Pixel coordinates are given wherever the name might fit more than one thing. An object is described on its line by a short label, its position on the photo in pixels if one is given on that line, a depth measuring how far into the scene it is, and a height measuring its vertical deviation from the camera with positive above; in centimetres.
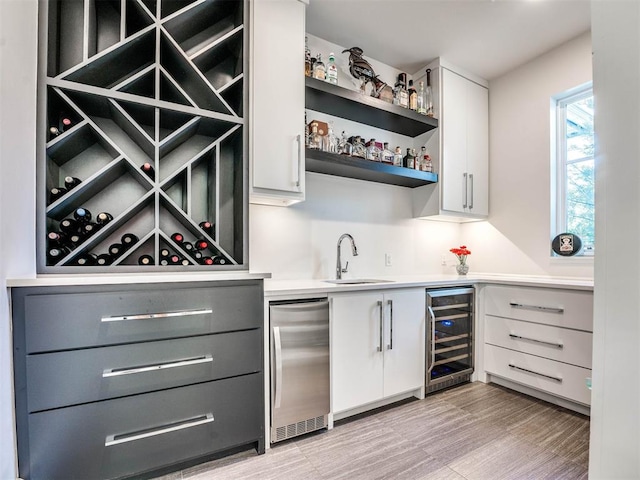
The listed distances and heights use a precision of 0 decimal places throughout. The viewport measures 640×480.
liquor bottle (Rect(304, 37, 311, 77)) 227 +127
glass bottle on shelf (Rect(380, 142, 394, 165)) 268 +71
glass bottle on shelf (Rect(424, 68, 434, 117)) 286 +130
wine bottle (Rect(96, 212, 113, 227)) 162 +10
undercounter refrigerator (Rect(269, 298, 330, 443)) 175 -73
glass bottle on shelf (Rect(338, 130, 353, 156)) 244 +71
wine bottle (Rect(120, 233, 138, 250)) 170 -1
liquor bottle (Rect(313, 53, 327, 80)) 232 +124
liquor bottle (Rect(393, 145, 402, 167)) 275 +71
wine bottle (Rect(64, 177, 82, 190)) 157 +28
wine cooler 239 -78
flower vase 299 -28
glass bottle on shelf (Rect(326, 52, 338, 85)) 236 +124
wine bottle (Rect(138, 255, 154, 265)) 167 -11
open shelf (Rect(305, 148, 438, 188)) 222 +54
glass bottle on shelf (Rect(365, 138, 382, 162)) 259 +72
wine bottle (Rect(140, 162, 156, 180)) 171 +37
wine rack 154 +59
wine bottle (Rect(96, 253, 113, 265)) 160 -10
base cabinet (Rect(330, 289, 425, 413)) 198 -72
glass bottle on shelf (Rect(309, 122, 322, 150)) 229 +74
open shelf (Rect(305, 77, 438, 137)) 229 +104
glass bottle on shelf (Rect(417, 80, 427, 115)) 282 +124
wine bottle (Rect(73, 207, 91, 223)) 157 +12
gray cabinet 127 -62
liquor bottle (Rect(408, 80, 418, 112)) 277 +123
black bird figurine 256 +141
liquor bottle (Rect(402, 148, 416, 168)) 279 +70
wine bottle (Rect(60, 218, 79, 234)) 157 +7
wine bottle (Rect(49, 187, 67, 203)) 154 +22
